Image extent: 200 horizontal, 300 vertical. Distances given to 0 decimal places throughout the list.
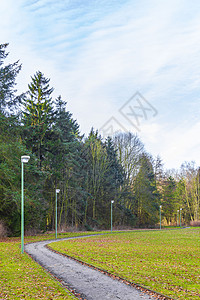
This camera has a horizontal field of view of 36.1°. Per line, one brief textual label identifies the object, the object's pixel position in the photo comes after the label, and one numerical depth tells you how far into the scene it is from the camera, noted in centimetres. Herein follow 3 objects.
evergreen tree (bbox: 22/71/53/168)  3506
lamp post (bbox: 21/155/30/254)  1630
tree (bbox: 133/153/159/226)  5444
